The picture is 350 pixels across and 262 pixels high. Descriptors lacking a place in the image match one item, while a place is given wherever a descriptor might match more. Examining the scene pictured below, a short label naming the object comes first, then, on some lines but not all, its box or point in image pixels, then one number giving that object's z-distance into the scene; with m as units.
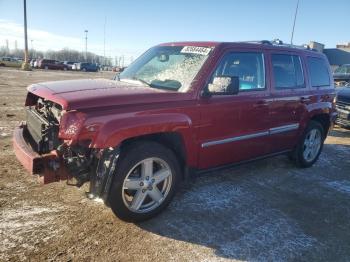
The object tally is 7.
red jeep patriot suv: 3.19
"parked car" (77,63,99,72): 56.41
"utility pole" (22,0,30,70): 36.17
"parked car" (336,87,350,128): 9.66
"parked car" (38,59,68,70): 51.00
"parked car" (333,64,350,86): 17.97
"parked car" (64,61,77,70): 56.14
